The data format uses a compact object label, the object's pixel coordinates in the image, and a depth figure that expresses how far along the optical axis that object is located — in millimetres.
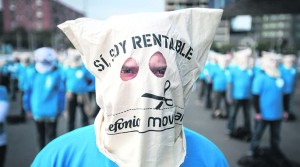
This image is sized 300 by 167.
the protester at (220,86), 9289
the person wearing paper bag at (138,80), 1071
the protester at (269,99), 5266
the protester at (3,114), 3518
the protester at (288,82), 9078
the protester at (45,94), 4840
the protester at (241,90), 7248
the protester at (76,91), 6742
